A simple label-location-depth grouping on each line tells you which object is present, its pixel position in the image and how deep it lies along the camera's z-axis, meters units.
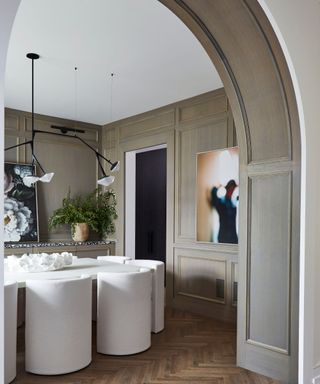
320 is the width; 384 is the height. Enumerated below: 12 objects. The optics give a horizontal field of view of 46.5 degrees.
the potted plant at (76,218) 5.80
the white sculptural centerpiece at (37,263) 3.48
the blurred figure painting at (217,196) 4.48
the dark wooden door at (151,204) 7.21
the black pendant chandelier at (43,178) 3.72
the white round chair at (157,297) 3.88
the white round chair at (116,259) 4.54
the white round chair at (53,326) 2.82
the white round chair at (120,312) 3.25
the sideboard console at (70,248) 5.24
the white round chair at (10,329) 2.66
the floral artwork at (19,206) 5.40
